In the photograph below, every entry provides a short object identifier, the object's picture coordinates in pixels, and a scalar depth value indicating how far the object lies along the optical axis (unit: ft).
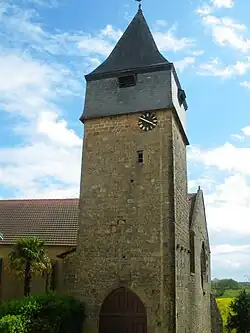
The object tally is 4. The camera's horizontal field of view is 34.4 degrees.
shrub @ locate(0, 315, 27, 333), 44.68
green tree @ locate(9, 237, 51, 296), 67.10
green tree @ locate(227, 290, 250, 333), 102.46
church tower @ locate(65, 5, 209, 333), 57.26
